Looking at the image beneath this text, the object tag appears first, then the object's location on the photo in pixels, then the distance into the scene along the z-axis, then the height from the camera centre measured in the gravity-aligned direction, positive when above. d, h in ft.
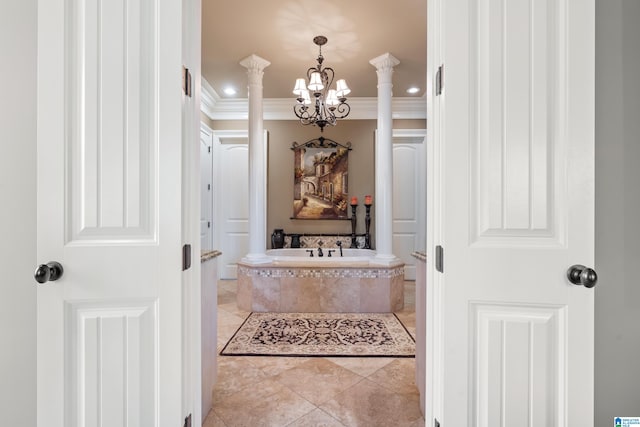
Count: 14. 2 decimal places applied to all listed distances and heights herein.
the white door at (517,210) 3.19 +0.01
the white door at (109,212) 3.21 -0.02
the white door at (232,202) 16.85 +0.44
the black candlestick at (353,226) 16.13 -0.83
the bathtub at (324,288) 11.21 -2.84
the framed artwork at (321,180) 16.61 +1.64
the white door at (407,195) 16.94 +0.86
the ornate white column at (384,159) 11.84 +1.99
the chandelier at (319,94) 9.96 +4.04
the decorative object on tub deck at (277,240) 16.28 -1.58
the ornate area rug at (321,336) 8.07 -3.72
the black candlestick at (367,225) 16.12 -0.78
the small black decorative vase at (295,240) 16.28 -1.61
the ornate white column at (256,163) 11.71 +1.81
